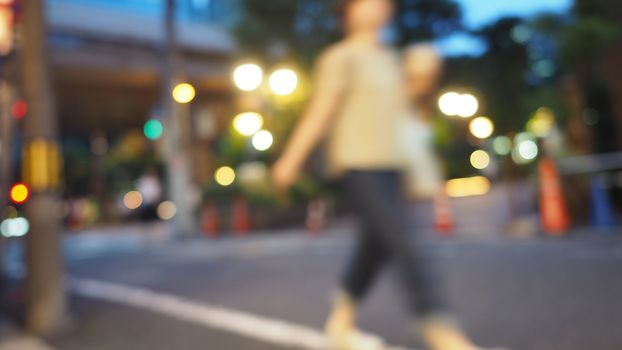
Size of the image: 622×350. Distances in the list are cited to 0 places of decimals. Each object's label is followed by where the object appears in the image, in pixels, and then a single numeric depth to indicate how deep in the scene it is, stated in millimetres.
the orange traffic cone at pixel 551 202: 8711
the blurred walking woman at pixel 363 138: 2604
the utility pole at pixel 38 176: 4566
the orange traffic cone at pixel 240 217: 15227
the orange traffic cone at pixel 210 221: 15445
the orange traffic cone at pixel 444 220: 10048
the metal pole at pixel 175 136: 14195
